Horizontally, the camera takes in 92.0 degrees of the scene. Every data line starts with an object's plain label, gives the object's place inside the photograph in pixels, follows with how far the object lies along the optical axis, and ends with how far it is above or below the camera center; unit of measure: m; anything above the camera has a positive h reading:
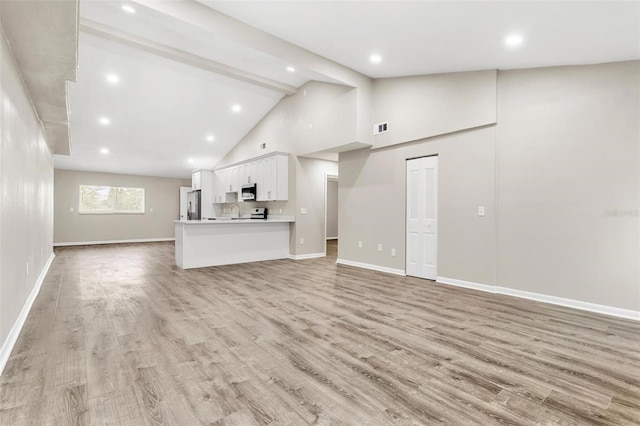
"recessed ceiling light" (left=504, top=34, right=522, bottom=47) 3.21 +1.84
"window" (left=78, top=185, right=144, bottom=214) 10.20 +0.49
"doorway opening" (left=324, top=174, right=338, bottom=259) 11.34 +0.06
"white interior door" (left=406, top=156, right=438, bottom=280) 4.89 -0.06
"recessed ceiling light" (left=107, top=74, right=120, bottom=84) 5.82 +2.58
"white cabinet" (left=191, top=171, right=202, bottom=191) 10.21 +1.14
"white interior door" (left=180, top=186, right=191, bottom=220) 11.83 +0.45
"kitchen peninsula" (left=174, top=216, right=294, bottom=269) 5.73 -0.56
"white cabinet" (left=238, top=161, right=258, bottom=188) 7.94 +1.09
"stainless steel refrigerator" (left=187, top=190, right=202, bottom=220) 10.11 +0.27
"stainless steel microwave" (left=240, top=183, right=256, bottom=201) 7.83 +0.56
